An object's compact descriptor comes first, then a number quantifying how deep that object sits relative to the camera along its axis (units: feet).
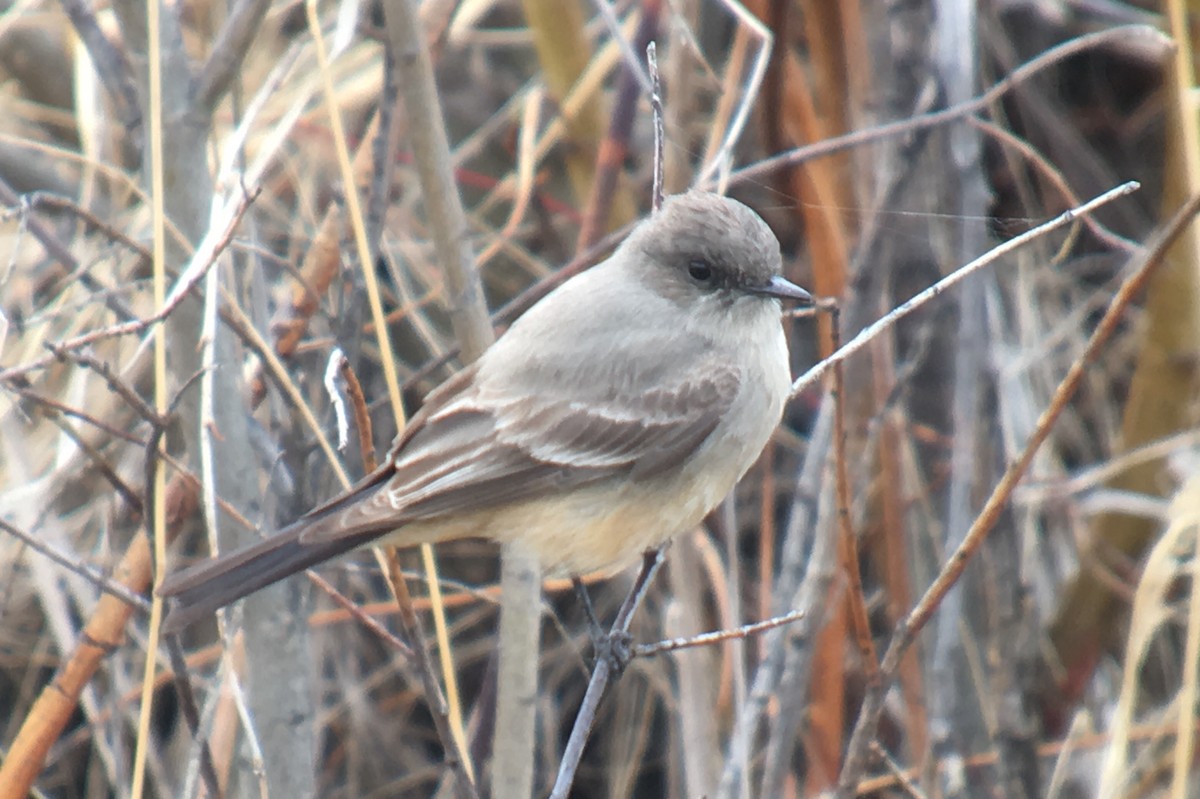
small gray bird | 16.70
